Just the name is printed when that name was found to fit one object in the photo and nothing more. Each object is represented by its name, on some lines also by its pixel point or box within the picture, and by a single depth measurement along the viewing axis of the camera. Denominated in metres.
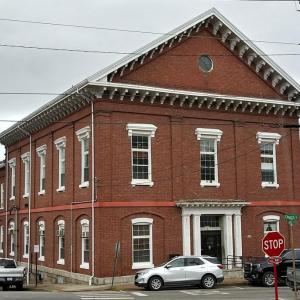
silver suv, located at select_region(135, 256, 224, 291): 24.69
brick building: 28.47
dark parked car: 26.03
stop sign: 16.22
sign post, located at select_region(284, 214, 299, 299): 21.27
